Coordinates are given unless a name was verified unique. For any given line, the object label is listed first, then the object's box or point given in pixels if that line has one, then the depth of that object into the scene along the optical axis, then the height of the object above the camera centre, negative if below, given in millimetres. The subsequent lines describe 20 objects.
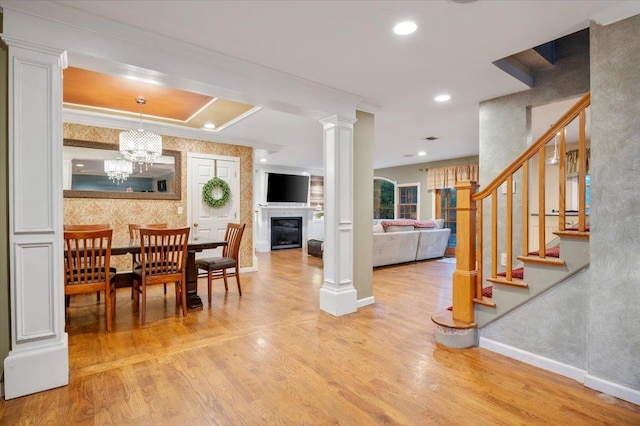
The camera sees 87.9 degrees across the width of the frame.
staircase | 2193 -356
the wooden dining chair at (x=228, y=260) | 3982 -609
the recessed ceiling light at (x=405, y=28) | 2209 +1248
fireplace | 9589 -628
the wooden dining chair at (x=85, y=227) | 4029 -187
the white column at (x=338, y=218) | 3557 -75
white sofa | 6195 -662
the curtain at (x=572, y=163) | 6172 +888
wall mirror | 4547 +534
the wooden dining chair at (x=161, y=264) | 3236 -535
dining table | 3430 -631
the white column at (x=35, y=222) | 1954 -59
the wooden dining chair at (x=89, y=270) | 2836 -519
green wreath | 5582 +328
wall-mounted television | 9500 +682
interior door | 5512 +258
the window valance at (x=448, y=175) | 7719 +882
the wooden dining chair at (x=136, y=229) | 4361 -228
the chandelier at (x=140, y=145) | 3889 +795
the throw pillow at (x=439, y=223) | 7741 -289
